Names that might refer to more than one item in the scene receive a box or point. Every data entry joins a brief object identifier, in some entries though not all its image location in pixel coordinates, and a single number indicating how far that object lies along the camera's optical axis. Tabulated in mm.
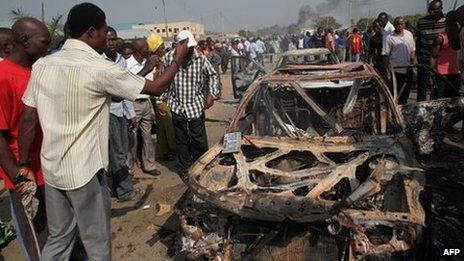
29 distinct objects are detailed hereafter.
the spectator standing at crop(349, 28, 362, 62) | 15894
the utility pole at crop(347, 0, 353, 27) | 33547
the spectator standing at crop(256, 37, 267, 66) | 22500
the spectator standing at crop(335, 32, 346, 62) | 19609
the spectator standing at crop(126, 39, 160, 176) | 5828
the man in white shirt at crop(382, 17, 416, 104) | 7812
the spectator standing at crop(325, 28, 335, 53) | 17794
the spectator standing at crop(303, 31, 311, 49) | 20417
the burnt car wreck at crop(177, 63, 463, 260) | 2736
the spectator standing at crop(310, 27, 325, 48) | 18750
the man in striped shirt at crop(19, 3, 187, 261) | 2340
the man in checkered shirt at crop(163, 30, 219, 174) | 5367
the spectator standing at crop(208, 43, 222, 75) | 15586
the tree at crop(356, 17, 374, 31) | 33188
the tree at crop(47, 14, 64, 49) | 15984
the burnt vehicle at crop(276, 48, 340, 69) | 6230
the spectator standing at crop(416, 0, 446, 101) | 7250
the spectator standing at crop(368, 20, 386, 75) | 9375
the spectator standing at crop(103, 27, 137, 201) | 5016
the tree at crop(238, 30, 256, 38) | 72094
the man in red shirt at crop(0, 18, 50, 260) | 2756
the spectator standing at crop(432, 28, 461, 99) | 6457
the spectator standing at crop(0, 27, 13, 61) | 3359
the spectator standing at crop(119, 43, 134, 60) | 5977
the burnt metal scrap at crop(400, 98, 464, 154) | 4504
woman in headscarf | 6184
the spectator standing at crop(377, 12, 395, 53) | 10185
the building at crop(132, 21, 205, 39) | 80488
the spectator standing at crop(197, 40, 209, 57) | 15258
